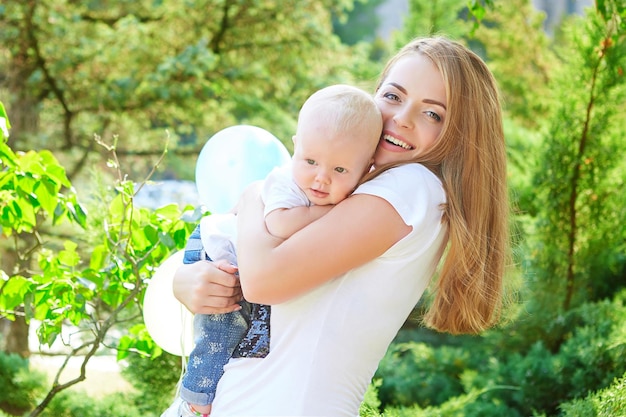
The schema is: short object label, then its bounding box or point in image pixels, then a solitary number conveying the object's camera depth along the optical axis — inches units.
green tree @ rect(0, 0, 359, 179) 242.8
